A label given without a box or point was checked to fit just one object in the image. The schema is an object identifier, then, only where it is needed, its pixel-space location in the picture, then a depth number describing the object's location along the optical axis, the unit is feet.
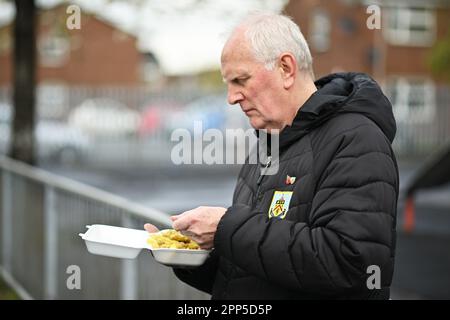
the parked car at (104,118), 81.87
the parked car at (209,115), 85.10
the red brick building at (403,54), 92.43
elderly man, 7.00
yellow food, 8.16
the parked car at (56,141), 80.18
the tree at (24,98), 28.32
